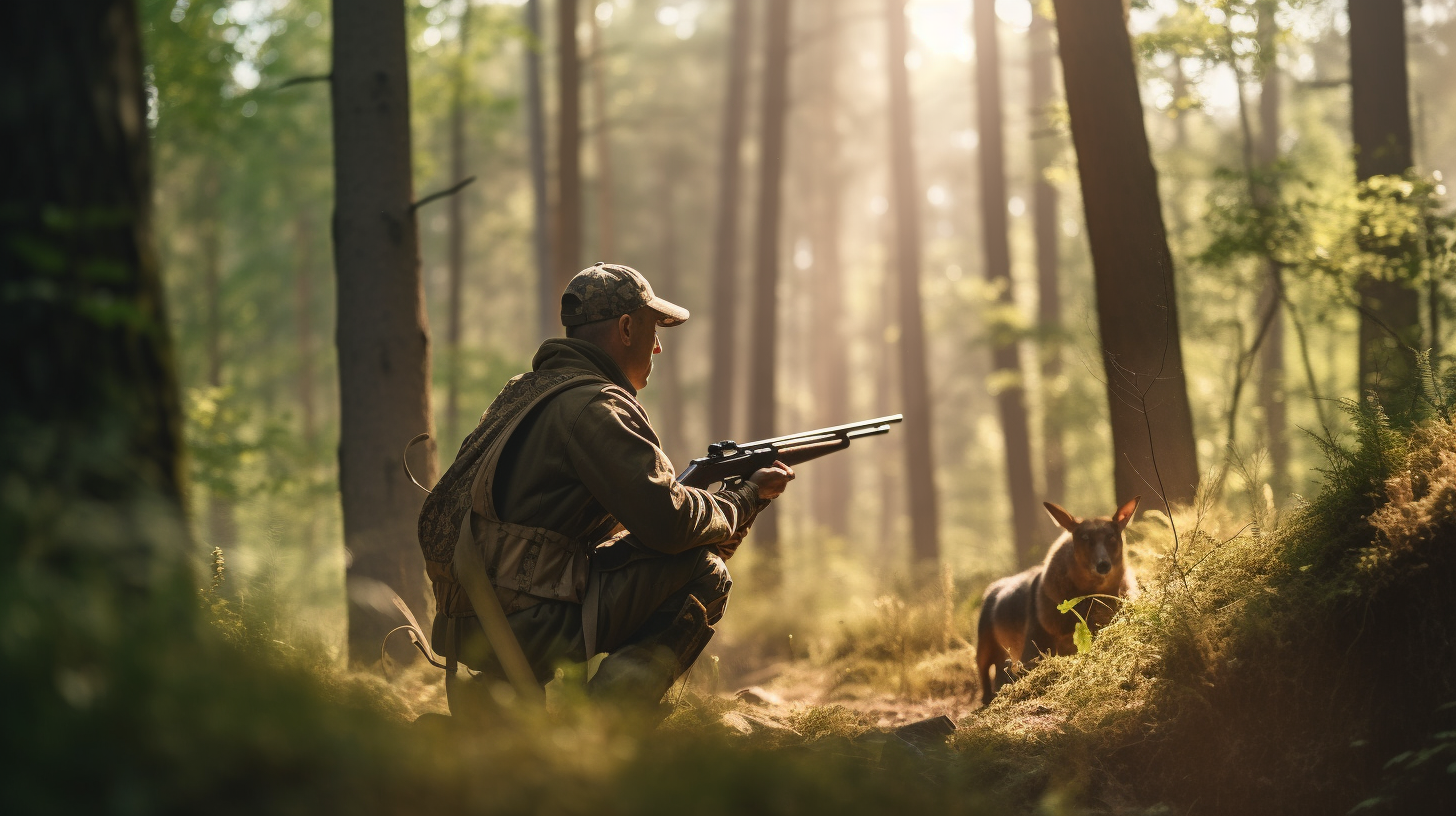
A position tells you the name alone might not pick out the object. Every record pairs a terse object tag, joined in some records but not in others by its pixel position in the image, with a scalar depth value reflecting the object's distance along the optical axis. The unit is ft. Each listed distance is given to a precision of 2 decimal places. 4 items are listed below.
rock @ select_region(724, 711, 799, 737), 16.68
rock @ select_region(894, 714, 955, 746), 17.12
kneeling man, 14.49
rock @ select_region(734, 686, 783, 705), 23.27
